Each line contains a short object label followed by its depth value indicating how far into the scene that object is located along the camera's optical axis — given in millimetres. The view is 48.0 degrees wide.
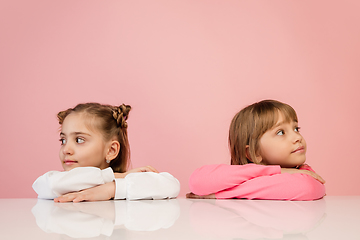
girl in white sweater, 1243
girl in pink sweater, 1336
